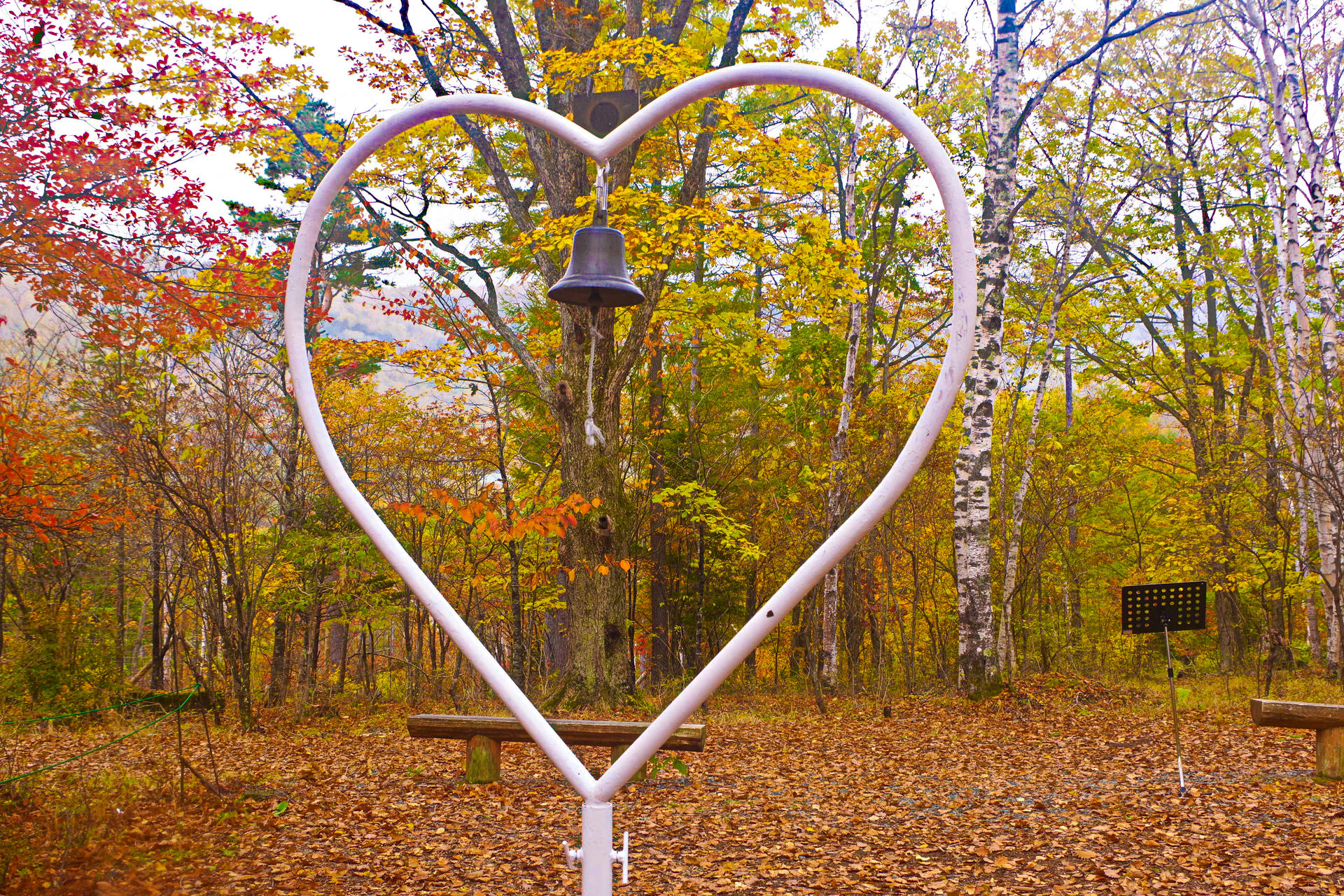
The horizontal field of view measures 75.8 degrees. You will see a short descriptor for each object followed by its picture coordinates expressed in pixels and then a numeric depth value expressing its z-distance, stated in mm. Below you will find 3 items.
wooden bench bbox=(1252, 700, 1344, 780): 6434
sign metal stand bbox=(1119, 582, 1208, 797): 6668
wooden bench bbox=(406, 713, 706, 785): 6094
